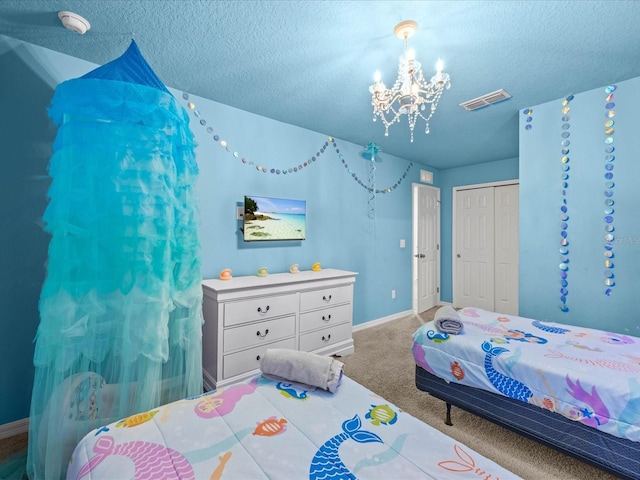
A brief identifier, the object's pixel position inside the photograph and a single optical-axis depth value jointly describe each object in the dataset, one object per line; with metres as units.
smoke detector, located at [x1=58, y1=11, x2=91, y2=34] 1.62
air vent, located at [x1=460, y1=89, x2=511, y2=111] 2.50
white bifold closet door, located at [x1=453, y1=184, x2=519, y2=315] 4.45
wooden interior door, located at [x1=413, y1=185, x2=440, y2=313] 4.73
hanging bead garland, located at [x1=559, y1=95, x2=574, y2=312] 2.59
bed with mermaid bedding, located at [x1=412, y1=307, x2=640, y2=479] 1.36
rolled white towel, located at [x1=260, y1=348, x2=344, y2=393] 1.28
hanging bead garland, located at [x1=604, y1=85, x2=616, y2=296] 2.38
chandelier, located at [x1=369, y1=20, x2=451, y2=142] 1.67
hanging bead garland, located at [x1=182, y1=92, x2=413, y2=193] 2.60
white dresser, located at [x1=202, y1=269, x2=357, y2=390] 2.29
